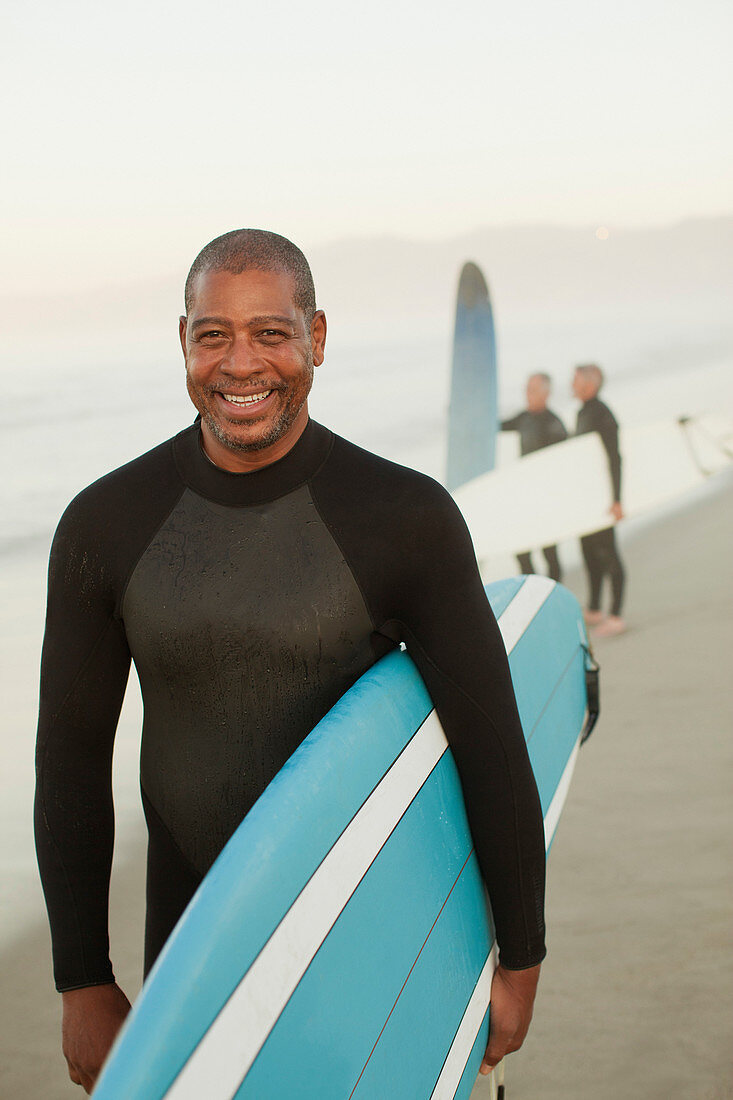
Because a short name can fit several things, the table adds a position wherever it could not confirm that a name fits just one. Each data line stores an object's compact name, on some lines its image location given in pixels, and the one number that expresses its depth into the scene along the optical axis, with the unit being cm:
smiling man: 129
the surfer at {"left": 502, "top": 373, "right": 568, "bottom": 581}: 642
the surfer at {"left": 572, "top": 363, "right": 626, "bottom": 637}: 611
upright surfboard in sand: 750
